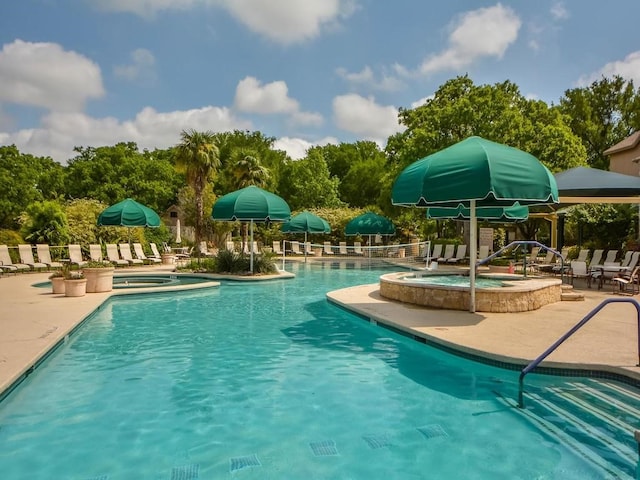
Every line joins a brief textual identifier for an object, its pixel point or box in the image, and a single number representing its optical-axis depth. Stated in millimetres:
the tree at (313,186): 46312
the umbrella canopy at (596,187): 13719
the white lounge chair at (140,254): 23203
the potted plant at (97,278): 13555
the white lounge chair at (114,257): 21281
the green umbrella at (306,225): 30500
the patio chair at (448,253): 23880
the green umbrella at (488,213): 13664
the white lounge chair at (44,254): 19328
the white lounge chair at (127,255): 22175
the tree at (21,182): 50562
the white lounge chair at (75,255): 19547
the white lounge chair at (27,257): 18859
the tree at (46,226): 21922
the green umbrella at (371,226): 29706
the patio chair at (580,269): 14250
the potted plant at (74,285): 12602
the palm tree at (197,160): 27578
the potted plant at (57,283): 12953
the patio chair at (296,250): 33031
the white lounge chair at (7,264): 18170
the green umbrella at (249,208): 17672
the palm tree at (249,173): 31812
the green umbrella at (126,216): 20719
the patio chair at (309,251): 33062
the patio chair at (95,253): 20423
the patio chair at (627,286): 11648
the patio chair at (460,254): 23361
